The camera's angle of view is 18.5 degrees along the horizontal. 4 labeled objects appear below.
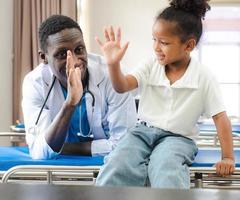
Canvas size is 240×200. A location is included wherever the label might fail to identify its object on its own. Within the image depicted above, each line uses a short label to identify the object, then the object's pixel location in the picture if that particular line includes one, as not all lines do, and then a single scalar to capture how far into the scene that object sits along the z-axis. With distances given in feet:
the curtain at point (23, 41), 18.42
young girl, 7.81
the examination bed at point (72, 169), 8.25
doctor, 9.14
